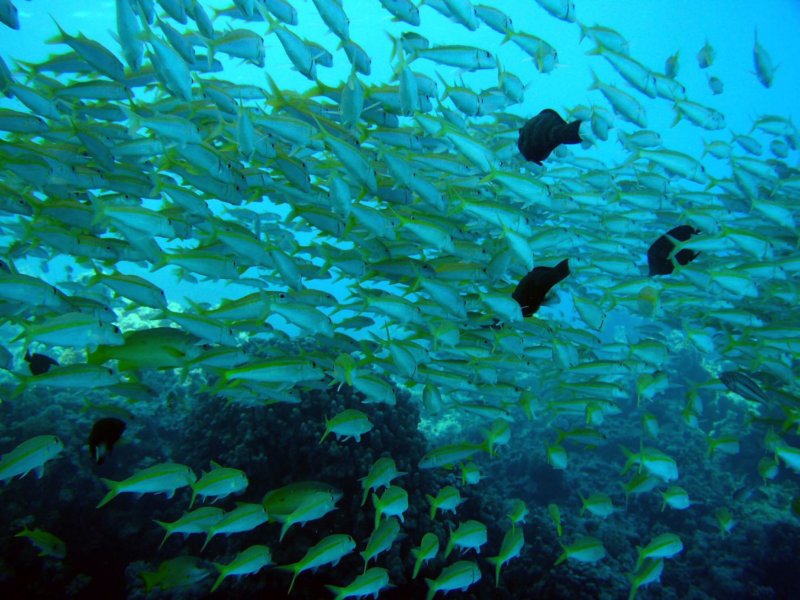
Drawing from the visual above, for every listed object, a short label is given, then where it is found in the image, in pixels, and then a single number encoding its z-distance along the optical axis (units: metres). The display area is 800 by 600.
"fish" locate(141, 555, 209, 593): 3.85
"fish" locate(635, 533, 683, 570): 4.70
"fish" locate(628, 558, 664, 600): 4.67
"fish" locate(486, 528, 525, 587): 4.36
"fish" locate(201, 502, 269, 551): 3.63
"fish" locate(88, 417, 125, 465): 3.74
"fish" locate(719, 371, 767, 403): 5.32
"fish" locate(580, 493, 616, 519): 5.37
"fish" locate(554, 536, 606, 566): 4.79
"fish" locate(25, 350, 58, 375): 4.74
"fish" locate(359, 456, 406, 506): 4.21
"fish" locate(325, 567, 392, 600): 3.60
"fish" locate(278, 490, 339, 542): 3.62
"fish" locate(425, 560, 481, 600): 3.94
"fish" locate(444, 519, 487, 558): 4.27
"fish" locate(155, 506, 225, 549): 3.71
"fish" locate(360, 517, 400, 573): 3.81
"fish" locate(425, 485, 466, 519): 4.52
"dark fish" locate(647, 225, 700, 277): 4.75
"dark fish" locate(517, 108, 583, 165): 3.67
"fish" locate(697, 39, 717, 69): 8.05
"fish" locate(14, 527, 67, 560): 4.57
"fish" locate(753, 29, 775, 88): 7.92
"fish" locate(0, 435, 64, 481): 3.62
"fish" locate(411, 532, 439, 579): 4.11
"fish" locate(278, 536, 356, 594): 3.60
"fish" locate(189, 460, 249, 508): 3.75
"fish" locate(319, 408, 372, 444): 4.11
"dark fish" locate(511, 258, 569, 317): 3.53
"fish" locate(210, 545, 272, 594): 3.60
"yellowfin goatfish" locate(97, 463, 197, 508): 3.61
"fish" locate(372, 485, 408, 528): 3.99
